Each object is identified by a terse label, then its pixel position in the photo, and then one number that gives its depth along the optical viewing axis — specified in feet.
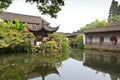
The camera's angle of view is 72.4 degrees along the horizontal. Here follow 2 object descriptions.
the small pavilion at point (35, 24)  45.52
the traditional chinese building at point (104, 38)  42.14
